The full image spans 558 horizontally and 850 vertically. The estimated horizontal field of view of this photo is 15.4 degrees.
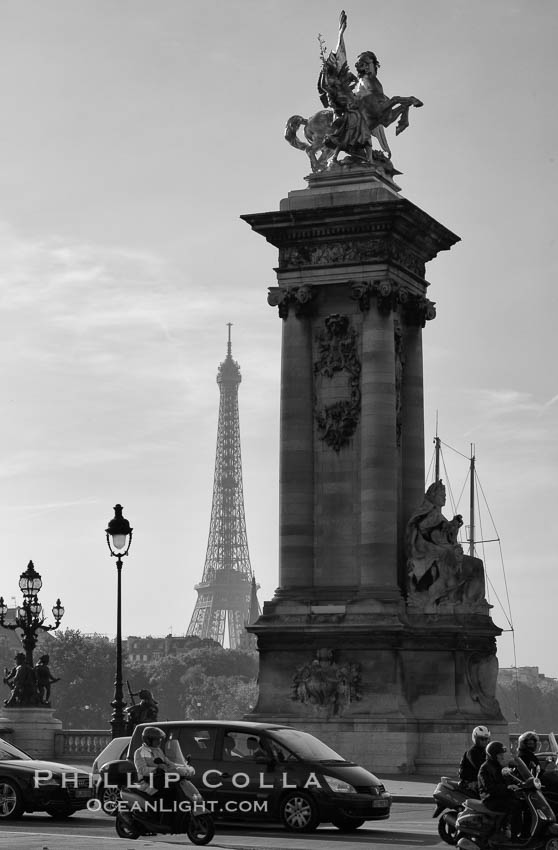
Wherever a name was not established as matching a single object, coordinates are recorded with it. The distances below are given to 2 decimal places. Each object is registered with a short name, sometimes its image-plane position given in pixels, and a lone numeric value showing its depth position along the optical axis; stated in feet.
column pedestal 171.83
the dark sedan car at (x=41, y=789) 115.44
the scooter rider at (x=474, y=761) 96.48
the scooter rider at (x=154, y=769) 98.53
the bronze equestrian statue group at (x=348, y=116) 185.88
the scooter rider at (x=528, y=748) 92.43
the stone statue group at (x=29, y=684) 189.78
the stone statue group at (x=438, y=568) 175.11
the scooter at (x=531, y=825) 88.79
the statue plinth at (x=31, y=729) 185.37
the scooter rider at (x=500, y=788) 89.30
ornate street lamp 187.32
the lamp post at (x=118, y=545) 160.15
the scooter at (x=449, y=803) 97.18
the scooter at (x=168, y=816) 98.02
